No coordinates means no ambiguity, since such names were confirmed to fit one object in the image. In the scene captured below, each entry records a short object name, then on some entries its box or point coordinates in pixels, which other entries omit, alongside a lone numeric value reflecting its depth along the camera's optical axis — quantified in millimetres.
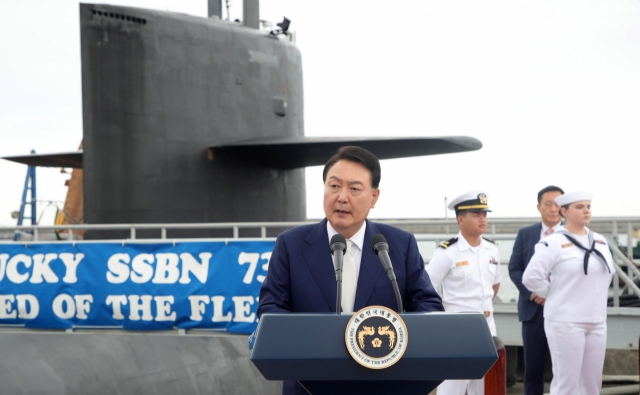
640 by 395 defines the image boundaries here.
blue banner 6773
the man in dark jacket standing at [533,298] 5473
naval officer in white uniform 4926
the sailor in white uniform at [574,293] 4660
